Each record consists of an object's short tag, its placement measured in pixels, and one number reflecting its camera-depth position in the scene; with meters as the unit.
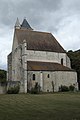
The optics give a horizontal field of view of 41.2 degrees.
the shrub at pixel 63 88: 25.06
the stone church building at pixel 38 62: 24.58
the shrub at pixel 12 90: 22.39
